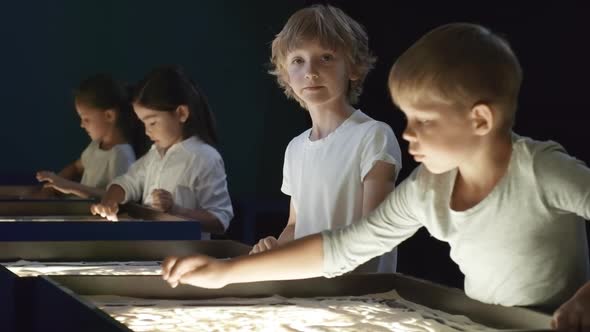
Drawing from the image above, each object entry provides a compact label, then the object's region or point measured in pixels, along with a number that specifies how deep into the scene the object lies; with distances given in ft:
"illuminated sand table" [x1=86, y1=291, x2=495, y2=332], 4.53
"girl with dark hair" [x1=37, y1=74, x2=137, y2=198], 14.89
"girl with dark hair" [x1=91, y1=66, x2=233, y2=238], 10.95
